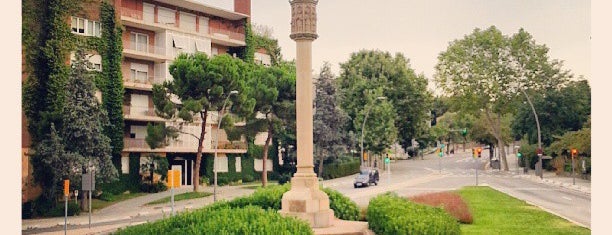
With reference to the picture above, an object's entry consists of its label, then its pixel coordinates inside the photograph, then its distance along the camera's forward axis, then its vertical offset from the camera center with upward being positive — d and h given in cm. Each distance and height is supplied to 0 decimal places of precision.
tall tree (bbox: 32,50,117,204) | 3141 -53
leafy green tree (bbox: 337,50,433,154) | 5828 +430
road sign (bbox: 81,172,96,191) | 2230 -174
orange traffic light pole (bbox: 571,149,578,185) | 3581 -157
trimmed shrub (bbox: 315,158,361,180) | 5297 -323
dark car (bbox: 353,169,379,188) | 4472 -339
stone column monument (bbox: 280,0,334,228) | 1582 +53
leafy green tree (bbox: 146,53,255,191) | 3728 +257
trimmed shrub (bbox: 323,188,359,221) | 1775 -214
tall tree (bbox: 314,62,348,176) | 5150 +86
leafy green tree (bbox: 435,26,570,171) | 5062 +491
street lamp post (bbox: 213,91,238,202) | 3564 +148
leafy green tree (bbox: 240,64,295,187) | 4366 +217
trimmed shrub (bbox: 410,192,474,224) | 2016 -251
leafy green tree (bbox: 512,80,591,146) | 4638 +162
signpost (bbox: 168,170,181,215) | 2016 -149
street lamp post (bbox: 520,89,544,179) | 3862 -205
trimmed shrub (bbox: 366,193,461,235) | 1388 -202
